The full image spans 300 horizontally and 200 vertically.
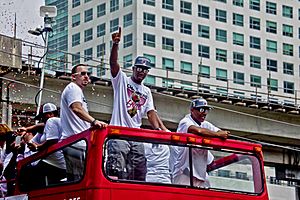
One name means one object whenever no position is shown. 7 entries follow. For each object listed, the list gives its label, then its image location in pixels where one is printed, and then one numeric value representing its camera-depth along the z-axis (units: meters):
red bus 8.25
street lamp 19.80
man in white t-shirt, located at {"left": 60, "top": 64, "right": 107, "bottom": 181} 8.57
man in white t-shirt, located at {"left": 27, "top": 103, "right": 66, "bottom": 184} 8.88
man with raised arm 8.55
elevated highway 28.09
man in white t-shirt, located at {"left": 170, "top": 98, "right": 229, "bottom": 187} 8.91
